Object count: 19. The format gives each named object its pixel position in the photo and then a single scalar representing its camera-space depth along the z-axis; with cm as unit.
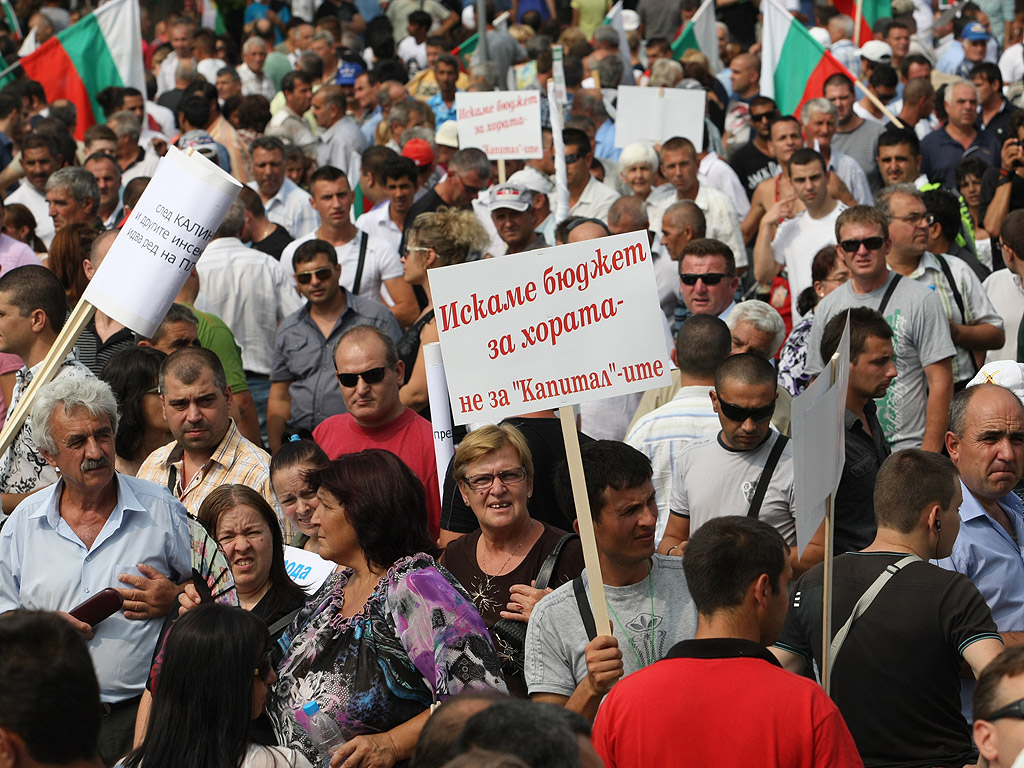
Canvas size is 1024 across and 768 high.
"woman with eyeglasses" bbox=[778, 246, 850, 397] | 1434
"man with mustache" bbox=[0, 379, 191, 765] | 953
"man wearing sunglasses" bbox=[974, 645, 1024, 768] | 611
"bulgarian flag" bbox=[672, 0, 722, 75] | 3491
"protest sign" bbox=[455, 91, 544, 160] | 2167
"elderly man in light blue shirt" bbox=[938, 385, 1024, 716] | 968
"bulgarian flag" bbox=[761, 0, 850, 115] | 2670
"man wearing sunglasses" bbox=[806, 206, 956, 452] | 1387
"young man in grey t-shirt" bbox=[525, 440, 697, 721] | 849
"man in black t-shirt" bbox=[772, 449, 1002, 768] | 825
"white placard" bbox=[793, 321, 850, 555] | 807
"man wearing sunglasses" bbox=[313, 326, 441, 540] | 1271
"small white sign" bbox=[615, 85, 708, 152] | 2395
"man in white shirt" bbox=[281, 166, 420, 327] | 1850
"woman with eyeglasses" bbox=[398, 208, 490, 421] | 1503
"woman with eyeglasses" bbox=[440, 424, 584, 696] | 965
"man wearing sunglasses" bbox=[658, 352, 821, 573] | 1105
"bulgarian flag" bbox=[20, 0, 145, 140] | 2889
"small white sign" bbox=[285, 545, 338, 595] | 1080
